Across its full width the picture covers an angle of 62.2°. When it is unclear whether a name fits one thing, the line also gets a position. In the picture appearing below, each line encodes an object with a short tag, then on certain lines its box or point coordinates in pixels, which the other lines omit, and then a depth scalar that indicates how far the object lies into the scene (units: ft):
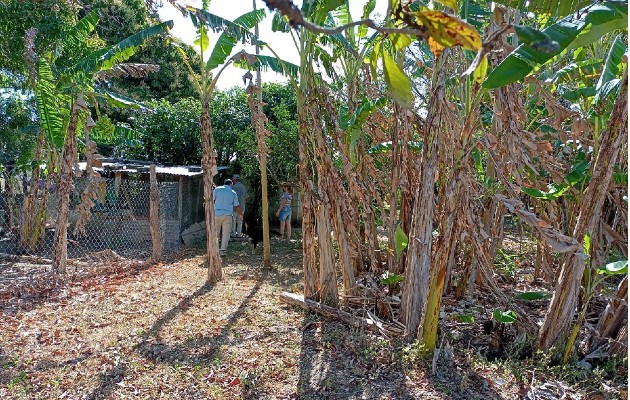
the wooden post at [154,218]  28.78
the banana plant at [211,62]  21.80
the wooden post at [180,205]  36.78
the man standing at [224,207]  33.47
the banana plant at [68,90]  22.49
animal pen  33.50
